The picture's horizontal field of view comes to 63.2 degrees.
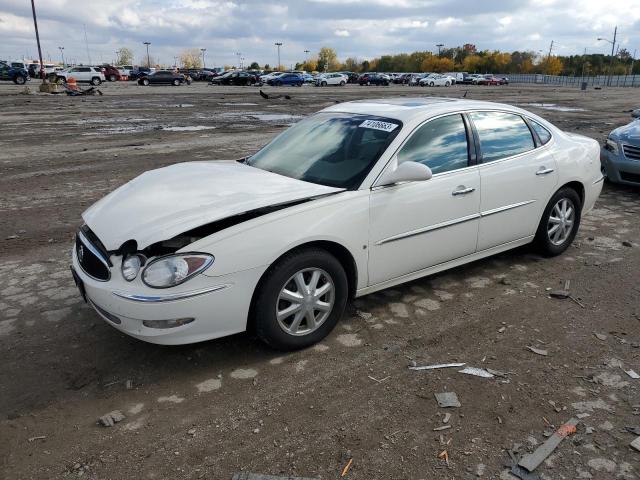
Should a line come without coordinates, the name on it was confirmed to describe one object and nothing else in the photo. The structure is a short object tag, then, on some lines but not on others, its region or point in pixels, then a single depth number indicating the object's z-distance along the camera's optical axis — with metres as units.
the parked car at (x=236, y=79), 54.09
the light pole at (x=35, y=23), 44.99
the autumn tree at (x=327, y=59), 150.02
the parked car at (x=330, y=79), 57.59
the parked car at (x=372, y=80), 65.81
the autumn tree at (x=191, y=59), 163.41
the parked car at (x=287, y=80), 54.75
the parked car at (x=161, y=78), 50.12
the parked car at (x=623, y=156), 8.12
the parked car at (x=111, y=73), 60.70
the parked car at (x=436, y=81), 64.44
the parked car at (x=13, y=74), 44.81
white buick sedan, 3.12
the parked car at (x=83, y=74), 49.50
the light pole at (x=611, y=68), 87.88
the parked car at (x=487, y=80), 76.94
